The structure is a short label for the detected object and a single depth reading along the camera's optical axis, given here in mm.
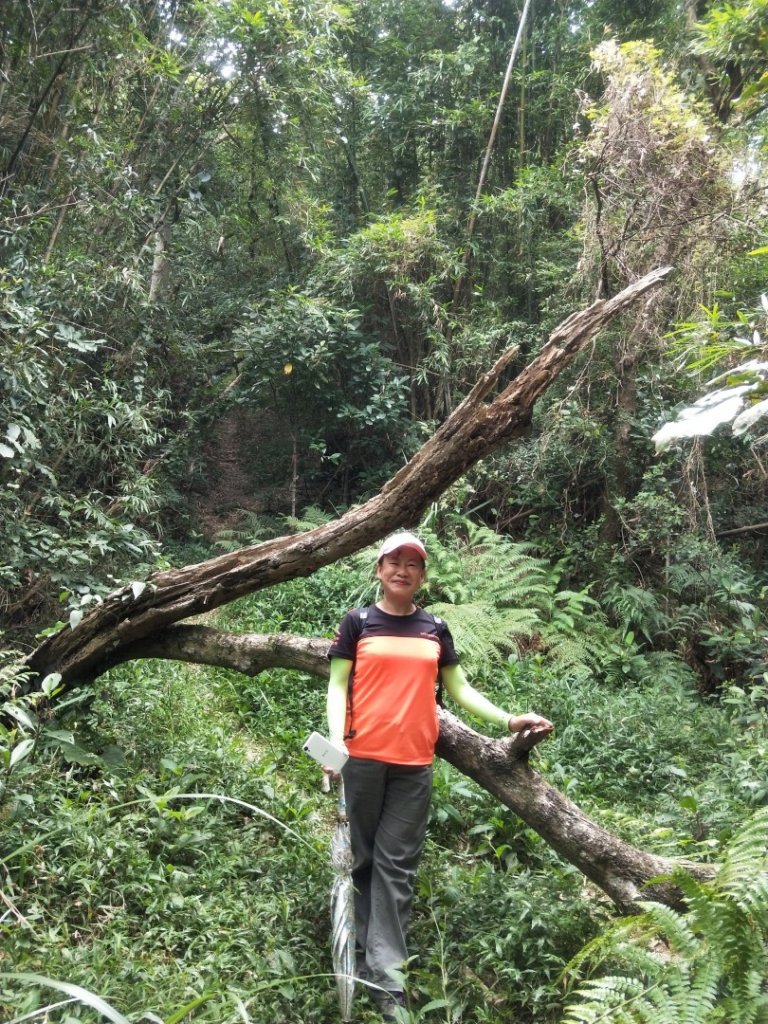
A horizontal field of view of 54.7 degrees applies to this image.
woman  2848
